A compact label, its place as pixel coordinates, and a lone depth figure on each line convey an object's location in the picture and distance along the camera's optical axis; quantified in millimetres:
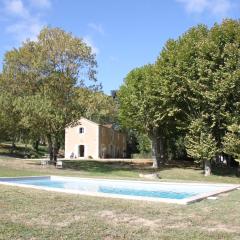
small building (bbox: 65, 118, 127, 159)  49517
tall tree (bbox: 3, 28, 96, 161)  27884
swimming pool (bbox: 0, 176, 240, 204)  15394
